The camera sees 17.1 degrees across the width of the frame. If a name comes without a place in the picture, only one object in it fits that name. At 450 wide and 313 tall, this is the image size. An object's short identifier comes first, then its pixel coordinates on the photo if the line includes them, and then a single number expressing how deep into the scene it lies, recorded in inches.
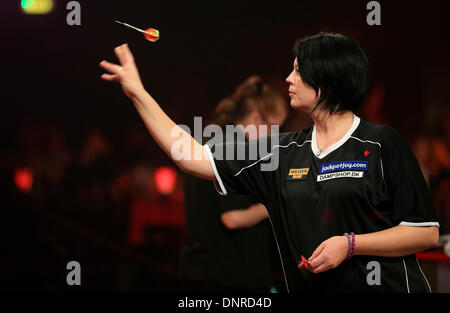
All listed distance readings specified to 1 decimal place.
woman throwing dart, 151.1
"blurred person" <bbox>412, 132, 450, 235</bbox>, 296.7
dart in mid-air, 154.6
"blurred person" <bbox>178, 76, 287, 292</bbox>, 185.4
